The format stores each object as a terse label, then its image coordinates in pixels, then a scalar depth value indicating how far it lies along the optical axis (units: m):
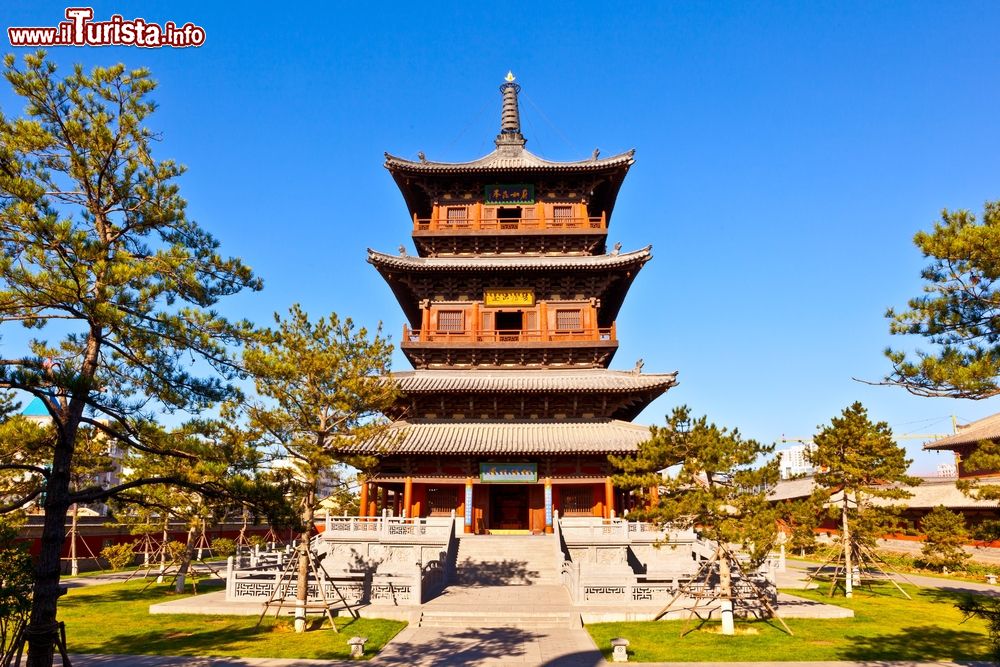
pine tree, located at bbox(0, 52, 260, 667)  9.05
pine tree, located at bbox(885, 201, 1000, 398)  10.12
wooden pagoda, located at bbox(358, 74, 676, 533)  27.39
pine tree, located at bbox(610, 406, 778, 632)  15.77
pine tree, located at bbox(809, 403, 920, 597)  22.82
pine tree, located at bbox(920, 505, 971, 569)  27.45
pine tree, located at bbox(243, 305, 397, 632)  16.86
